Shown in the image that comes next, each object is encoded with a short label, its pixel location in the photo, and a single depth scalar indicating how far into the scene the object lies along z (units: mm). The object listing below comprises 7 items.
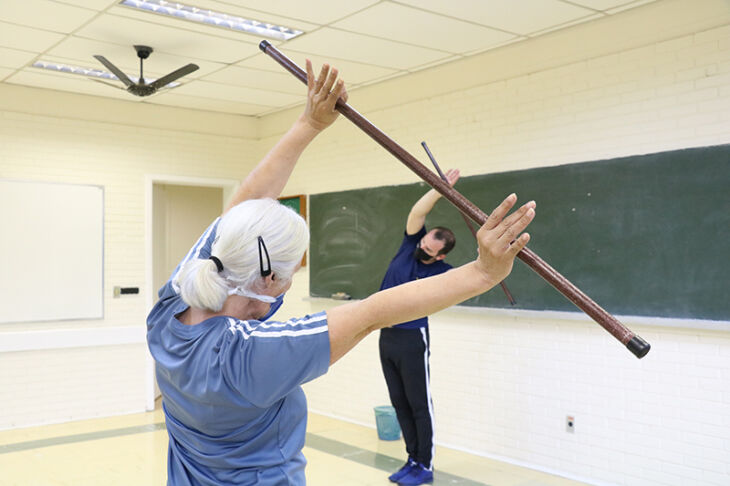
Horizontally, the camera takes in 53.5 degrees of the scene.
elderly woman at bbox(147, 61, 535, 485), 1278
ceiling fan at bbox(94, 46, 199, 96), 4895
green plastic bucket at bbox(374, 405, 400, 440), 5789
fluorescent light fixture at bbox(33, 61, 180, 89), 5742
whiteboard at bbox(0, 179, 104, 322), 6293
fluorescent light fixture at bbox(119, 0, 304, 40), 4379
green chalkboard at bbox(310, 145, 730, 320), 4070
